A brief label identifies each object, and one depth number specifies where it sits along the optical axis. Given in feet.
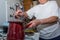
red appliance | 2.49
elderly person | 3.36
